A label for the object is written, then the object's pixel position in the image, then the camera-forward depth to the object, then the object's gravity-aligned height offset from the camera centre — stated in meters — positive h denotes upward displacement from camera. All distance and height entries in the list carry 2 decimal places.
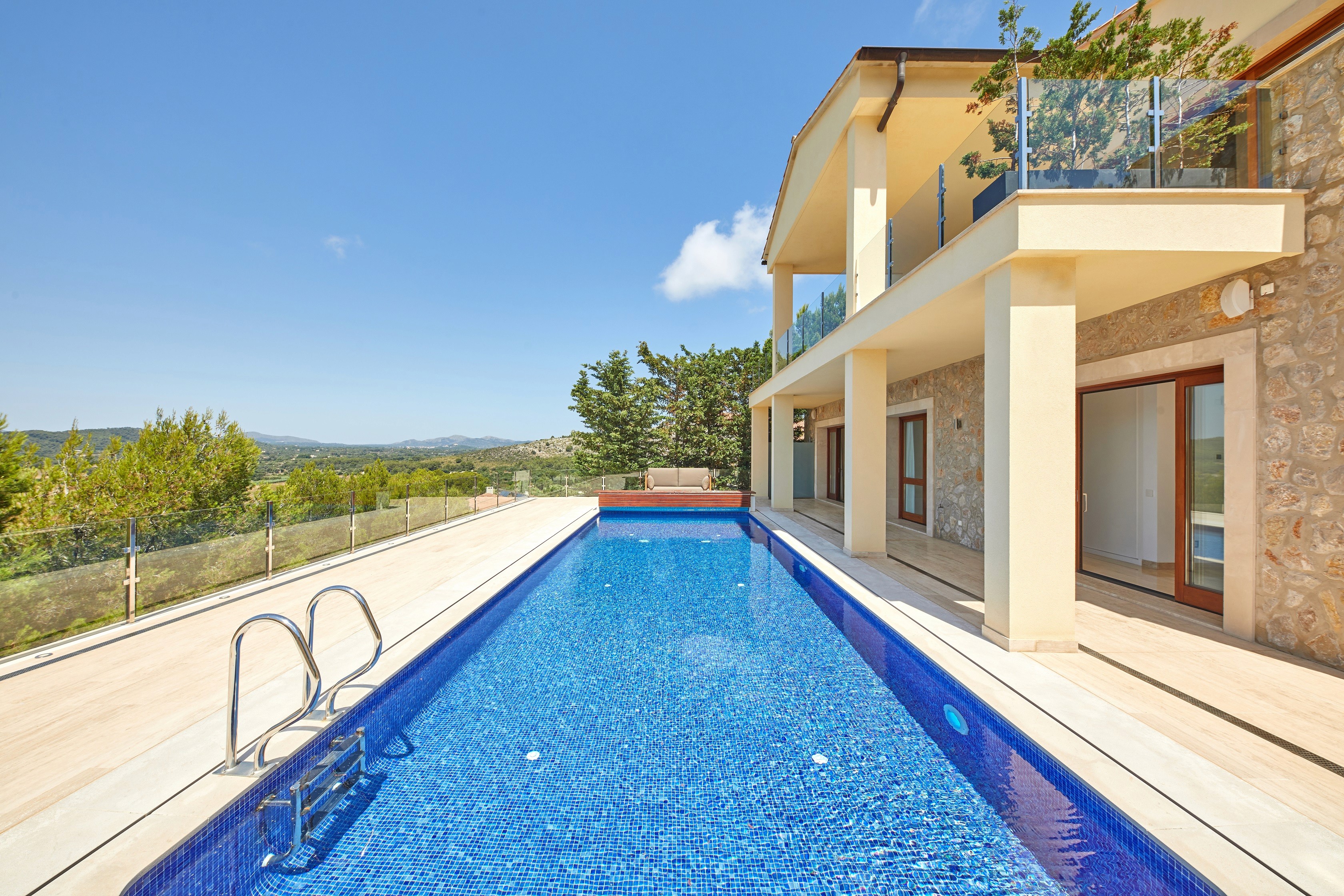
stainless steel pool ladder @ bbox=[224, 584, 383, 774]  2.23 -1.21
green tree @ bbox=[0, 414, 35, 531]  5.49 -0.30
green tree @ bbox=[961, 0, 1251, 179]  3.86 +2.96
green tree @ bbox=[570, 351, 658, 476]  20.05 +1.52
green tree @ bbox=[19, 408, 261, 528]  6.51 -0.38
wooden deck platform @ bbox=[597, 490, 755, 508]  13.94 -1.45
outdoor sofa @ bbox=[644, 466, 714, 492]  15.34 -0.92
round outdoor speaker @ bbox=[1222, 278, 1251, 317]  4.05 +1.30
